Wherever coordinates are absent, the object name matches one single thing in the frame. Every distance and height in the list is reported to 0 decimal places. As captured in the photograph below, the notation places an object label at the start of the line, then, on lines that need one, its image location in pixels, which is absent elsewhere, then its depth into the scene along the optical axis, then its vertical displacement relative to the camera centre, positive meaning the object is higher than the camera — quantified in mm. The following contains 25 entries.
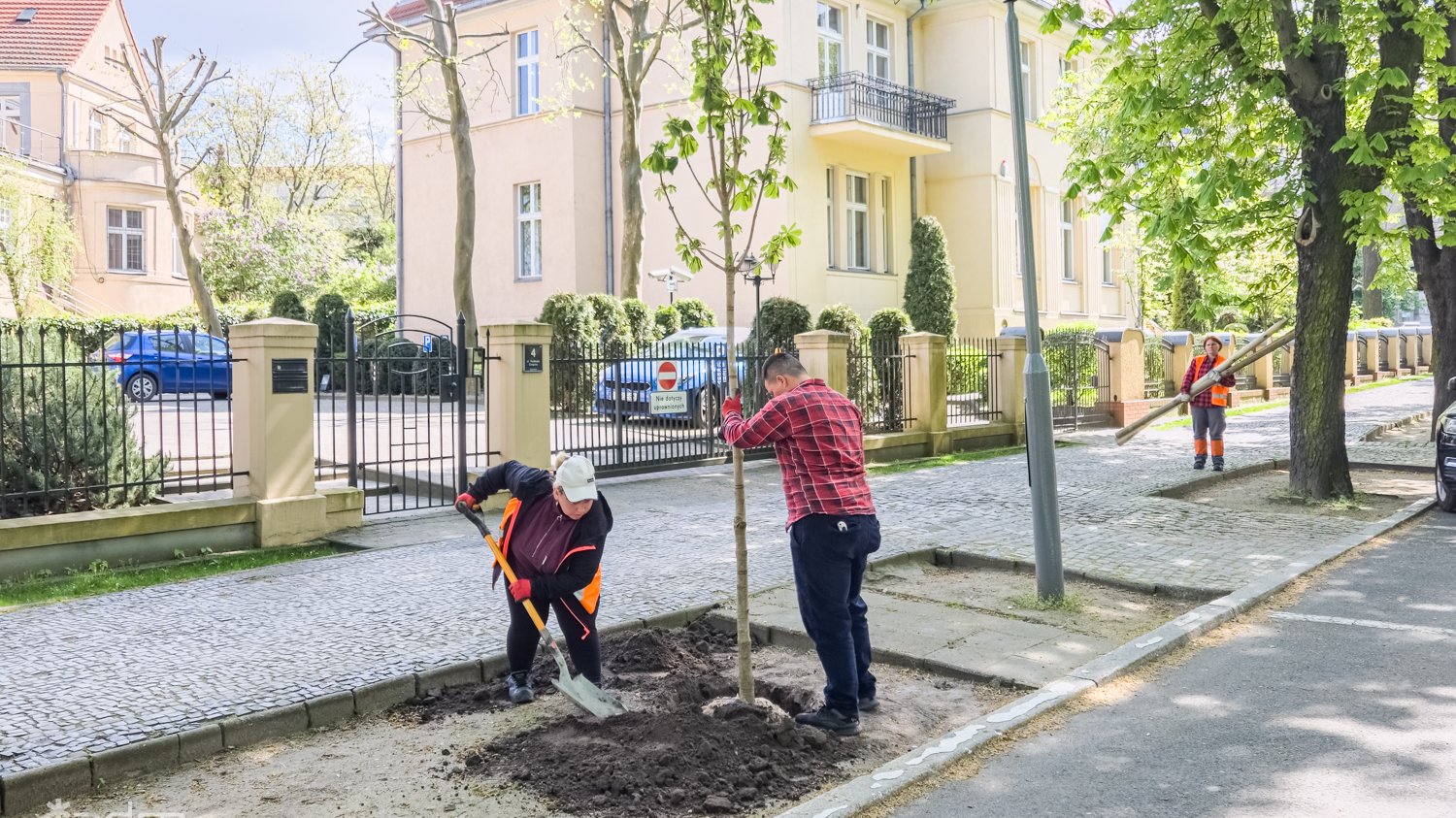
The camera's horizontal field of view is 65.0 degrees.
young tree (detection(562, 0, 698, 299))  23141 +6952
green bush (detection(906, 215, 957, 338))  26016 +2553
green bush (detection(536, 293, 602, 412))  20047 +1423
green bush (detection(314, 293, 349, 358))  28750 +2403
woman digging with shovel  5441 -728
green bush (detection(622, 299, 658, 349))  22062 +1532
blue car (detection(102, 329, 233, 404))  8812 +393
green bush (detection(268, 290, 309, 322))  29031 +2590
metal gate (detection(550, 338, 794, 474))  13217 -75
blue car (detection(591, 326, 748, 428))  13867 +229
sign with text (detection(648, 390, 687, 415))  13633 -49
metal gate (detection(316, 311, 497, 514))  10656 +78
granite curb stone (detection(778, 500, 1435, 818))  4406 -1498
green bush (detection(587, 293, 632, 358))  21031 +1562
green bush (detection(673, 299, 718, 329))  24750 +1831
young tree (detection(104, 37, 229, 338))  29203 +7578
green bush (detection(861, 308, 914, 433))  16609 +345
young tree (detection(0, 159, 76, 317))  29062 +4431
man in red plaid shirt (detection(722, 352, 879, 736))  5062 -523
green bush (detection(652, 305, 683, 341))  23891 +1687
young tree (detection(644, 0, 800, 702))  5438 +1316
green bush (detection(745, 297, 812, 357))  16344 +1049
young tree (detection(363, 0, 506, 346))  23047 +5761
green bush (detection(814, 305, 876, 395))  16203 +798
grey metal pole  7438 -291
